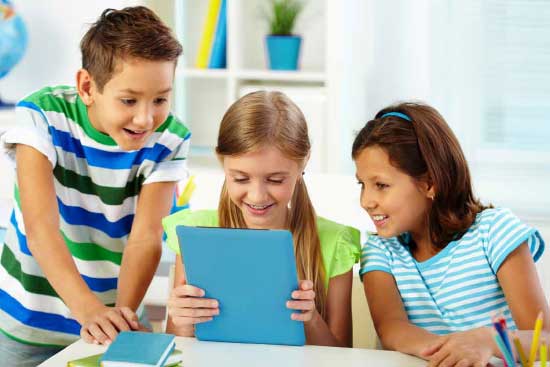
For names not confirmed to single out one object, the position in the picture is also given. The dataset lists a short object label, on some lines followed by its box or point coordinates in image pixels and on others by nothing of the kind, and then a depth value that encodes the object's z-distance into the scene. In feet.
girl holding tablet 6.74
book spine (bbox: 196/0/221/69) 11.06
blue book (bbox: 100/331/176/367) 5.72
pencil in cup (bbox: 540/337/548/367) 5.51
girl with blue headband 6.79
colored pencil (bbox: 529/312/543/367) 5.55
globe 11.38
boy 6.74
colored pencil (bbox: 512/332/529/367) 5.51
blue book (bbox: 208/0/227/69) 11.03
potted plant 10.89
